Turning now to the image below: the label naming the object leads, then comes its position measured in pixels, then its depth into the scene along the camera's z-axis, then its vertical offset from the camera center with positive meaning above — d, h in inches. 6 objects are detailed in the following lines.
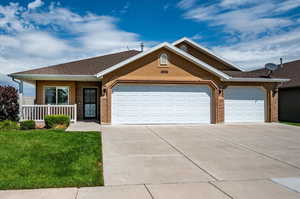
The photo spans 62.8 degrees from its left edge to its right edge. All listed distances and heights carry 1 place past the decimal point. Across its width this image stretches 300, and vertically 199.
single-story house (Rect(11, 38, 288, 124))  582.9 +29.3
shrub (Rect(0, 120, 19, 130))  478.3 -47.1
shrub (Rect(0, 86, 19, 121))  539.2 -3.7
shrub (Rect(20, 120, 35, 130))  501.4 -48.3
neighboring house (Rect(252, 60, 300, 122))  769.9 +13.9
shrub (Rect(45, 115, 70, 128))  524.7 -42.2
